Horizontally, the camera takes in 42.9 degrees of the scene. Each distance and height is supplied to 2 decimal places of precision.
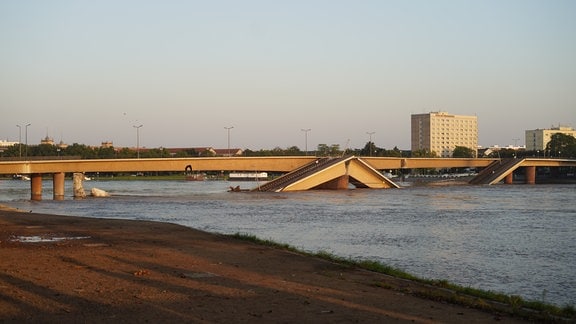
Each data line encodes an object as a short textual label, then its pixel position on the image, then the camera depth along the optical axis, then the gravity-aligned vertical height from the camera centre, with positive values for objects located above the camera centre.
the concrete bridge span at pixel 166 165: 91.00 -1.17
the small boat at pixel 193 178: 193.26 -5.73
